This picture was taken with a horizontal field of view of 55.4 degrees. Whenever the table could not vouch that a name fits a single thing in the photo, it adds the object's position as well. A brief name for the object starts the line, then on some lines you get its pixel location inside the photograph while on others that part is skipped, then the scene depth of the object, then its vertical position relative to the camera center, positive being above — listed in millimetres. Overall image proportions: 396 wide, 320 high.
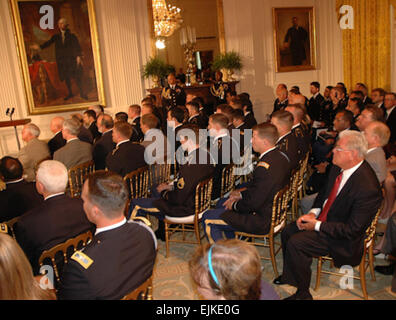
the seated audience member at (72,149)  5555 -813
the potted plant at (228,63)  11812 +534
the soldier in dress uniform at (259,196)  3680 -1132
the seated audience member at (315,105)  9739 -827
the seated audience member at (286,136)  4988 -810
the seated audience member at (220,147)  4852 -888
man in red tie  3070 -1263
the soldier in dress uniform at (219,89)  11195 -245
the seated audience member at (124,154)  4969 -846
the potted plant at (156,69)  11227 +495
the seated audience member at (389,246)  3605 -1727
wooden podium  9867 -615
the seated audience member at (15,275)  1717 -798
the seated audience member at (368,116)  5328 -672
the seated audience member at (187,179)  4109 -1021
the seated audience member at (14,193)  3547 -891
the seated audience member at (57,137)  6840 -745
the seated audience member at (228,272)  1622 -817
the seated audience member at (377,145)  4008 -834
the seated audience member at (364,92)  8600 -547
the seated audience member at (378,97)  8070 -627
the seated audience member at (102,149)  6121 -917
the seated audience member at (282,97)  9305 -527
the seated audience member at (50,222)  2768 -918
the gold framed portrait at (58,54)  10602 +1175
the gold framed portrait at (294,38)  12625 +1193
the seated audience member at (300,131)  5594 -871
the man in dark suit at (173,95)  10484 -266
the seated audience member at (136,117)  7561 -588
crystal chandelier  10930 +1923
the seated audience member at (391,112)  7156 -881
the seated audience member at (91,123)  7676 -630
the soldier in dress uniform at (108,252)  2072 -912
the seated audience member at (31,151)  5980 -851
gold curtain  11117 +697
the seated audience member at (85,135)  6871 -762
